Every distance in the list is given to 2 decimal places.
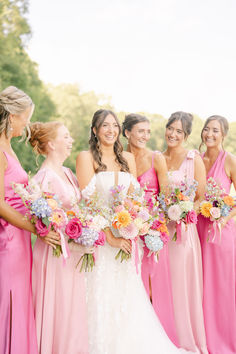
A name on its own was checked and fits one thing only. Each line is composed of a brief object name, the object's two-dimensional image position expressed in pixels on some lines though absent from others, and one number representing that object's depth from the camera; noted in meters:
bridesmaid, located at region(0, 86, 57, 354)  3.78
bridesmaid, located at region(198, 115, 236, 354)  5.34
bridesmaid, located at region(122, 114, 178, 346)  5.19
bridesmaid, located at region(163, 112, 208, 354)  5.21
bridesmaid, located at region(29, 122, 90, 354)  4.08
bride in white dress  4.36
